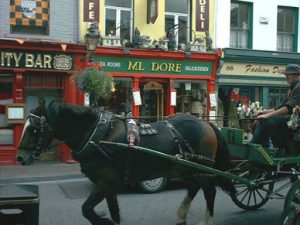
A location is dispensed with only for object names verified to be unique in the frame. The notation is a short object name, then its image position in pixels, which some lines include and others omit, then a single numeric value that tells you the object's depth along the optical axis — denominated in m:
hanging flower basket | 13.12
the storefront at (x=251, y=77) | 18.30
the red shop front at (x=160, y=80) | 16.45
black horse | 5.62
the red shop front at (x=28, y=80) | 14.84
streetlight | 13.67
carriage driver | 6.79
